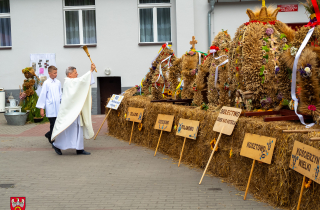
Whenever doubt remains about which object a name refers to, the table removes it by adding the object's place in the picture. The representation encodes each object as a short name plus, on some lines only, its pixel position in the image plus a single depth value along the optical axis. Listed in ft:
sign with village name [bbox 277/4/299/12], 46.52
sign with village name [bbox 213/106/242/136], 17.03
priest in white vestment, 24.94
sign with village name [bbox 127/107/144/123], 27.99
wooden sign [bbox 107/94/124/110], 31.47
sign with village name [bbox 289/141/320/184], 12.00
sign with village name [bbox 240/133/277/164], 14.40
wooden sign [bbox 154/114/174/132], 23.63
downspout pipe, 46.23
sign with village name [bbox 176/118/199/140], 20.65
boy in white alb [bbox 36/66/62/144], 26.18
